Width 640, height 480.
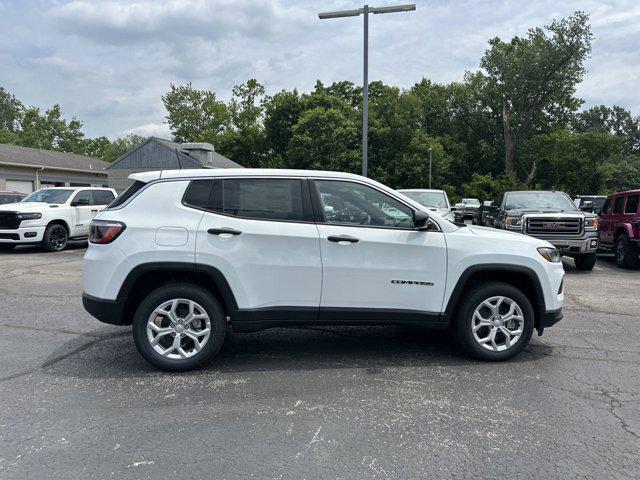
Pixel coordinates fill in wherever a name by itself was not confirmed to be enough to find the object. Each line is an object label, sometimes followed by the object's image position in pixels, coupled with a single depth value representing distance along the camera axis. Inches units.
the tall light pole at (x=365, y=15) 524.3
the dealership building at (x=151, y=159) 1338.6
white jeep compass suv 170.1
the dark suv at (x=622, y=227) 438.3
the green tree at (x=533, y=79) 1519.4
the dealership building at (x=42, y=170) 1227.2
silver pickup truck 401.7
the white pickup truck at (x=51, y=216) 507.5
